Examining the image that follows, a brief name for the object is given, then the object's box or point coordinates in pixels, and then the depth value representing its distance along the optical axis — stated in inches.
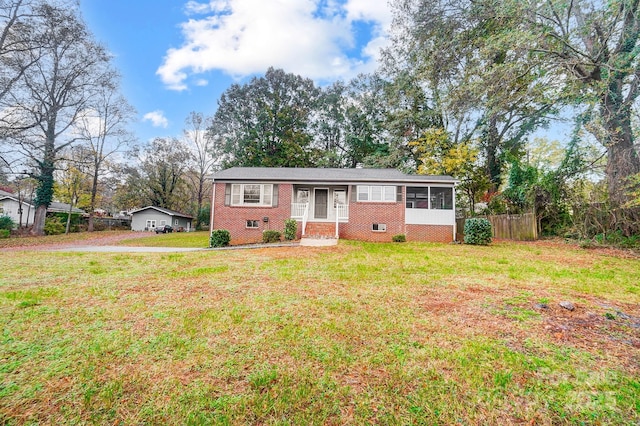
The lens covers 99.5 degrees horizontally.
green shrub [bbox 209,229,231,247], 529.7
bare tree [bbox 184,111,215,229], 1354.6
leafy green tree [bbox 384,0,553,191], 419.5
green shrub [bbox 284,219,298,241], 544.7
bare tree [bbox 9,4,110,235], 633.6
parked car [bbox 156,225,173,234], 1175.0
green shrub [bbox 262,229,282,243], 541.3
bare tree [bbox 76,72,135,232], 920.3
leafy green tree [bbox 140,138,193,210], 1321.4
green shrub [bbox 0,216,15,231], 831.1
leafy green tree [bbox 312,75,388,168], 1090.1
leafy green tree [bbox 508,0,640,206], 354.0
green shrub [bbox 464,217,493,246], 487.8
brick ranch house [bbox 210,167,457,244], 586.9
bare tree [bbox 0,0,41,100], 555.8
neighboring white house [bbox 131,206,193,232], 1259.8
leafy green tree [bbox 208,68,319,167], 1181.7
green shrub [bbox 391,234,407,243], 550.9
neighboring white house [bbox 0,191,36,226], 1148.5
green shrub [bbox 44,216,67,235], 887.3
